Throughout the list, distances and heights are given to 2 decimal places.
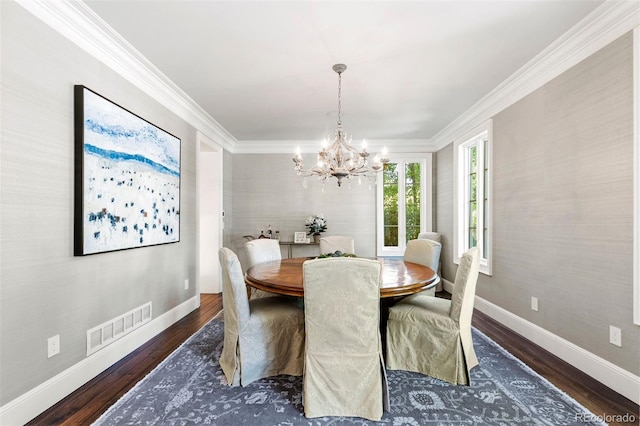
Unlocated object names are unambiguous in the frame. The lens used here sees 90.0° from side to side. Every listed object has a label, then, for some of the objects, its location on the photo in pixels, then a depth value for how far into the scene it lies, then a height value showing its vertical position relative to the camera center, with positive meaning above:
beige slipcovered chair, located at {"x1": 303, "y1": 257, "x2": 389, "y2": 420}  1.80 -0.77
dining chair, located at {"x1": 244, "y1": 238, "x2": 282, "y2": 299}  3.27 -0.44
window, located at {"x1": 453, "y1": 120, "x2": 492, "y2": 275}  3.84 +0.23
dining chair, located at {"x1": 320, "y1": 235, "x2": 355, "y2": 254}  3.95 -0.40
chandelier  2.77 +0.46
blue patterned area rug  1.81 -1.18
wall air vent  2.32 -0.93
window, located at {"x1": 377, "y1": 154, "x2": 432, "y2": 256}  5.55 +0.20
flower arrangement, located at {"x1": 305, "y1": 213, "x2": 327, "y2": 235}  5.30 -0.21
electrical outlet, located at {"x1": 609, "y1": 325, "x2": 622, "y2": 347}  2.06 -0.82
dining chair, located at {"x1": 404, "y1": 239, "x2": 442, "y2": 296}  3.18 -0.43
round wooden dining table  2.09 -0.50
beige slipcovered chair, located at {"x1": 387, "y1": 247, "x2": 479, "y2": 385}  2.16 -0.87
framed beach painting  2.16 +0.27
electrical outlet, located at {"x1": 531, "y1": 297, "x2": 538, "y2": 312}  2.87 -0.84
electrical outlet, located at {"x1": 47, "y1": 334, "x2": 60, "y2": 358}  1.94 -0.82
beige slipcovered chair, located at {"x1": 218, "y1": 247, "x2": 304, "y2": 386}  2.18 -0.88
